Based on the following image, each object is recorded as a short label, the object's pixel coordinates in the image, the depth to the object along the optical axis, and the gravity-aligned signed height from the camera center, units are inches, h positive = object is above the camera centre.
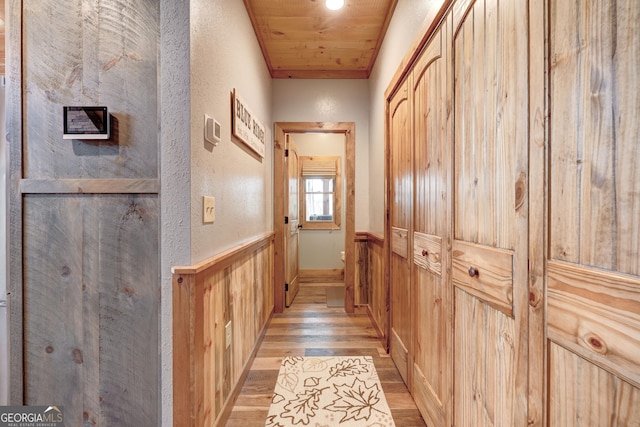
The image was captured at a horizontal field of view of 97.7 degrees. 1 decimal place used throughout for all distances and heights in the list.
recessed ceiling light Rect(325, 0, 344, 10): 79.1 +59.3
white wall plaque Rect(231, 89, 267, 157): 66.4 +23.9
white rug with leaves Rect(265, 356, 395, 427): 60.4 -44.7
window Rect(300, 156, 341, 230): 191.0 +13.4
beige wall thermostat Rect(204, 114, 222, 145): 50.4 +15.2
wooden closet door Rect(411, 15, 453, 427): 48.6 -4.6
